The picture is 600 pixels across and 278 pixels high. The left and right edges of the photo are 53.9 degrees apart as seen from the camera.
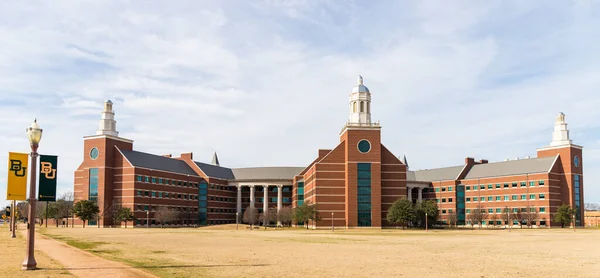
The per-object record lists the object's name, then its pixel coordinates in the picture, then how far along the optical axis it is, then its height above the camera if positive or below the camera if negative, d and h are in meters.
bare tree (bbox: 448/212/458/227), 158.38 -6.13
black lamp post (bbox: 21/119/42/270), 25.08 +0.25
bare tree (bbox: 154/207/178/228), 141.50 -5.21
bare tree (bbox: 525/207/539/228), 142.62 -4.66
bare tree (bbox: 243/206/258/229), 157.82 -5.40
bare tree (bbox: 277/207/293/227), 152.40 -5.15
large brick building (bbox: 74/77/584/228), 126.31 +3.30
